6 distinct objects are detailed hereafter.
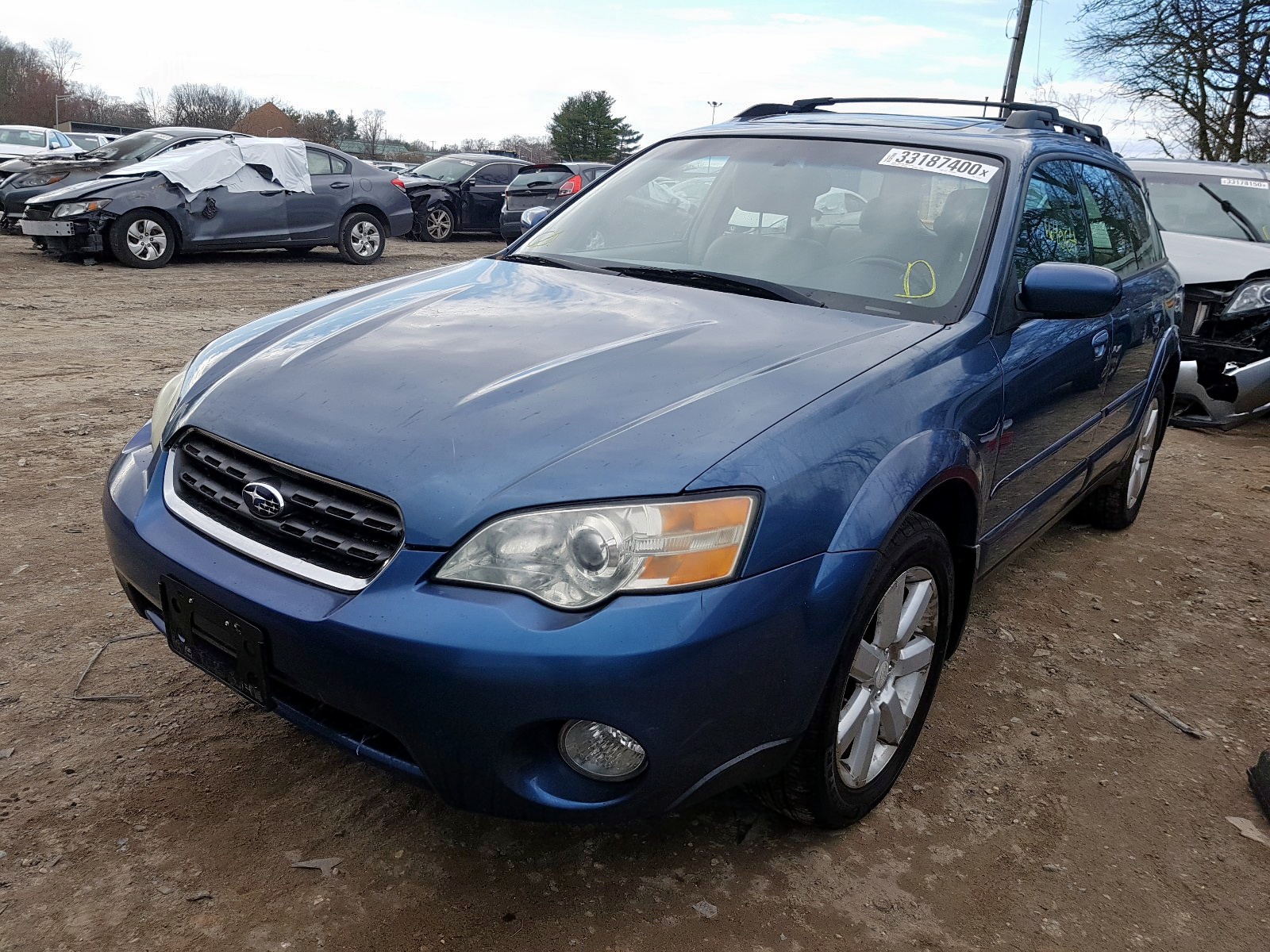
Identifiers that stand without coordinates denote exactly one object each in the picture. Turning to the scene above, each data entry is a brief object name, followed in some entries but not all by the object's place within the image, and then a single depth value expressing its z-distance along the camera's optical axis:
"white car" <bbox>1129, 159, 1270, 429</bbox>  6.41
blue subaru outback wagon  1.77
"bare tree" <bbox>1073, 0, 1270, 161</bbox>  22.89
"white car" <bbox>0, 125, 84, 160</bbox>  19.06
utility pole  20.91
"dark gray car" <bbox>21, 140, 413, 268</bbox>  10.44
